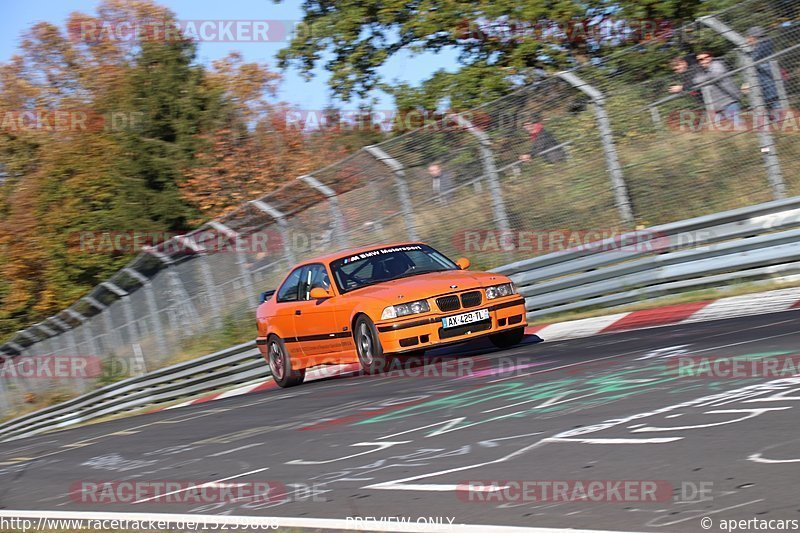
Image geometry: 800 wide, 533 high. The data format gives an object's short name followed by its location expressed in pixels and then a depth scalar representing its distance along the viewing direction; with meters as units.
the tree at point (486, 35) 22.31
